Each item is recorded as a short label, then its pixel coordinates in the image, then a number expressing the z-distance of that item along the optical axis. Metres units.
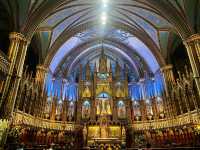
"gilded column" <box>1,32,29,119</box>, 14.09
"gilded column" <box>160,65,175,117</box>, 20.97
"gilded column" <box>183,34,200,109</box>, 16.36
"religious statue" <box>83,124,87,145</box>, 20.85
